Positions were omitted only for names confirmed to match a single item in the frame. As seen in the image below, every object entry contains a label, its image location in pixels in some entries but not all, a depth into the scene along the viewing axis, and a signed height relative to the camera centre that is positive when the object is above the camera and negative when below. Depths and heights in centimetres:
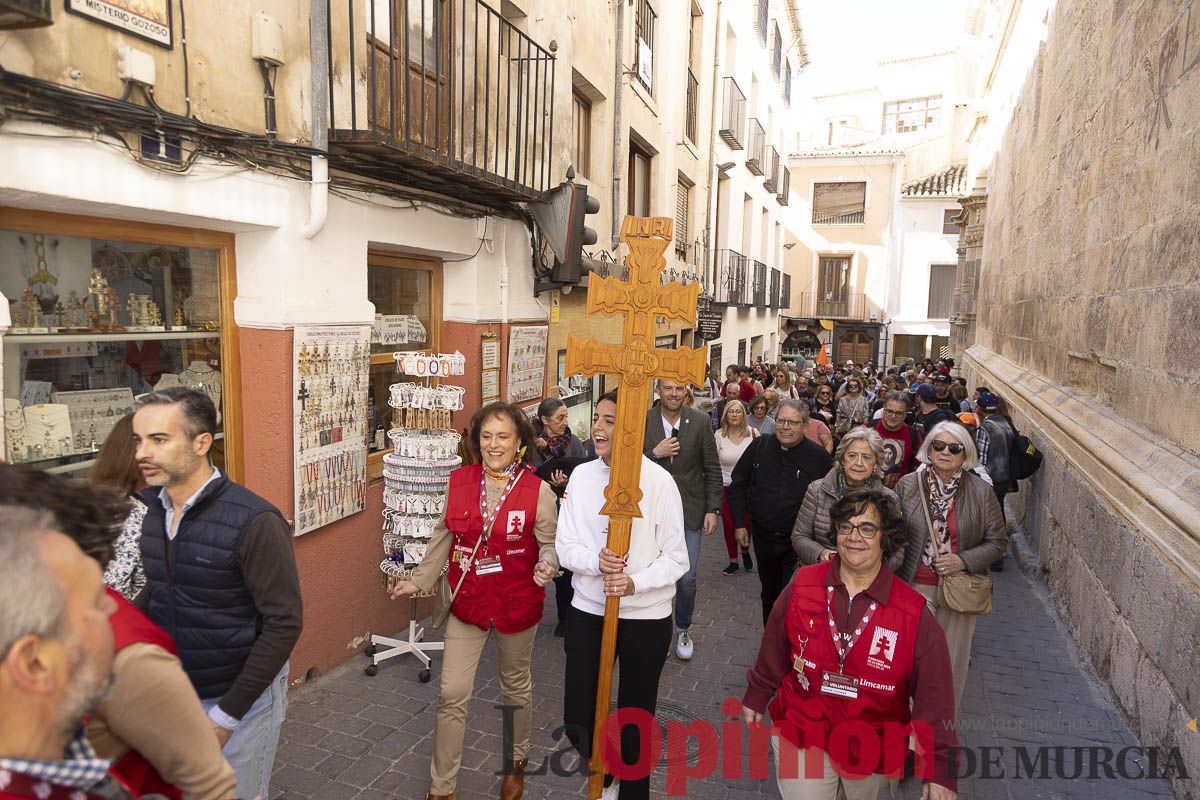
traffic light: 700 +93
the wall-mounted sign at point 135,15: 324 +128
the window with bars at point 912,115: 3941 +1116
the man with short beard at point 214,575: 256 -89
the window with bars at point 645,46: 1095 +404
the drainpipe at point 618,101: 979 +281
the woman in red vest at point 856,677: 271 -126
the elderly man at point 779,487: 513 -109
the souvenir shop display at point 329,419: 466 -67
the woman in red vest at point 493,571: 357 -119
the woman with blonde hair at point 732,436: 677 -100
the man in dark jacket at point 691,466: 554 -104
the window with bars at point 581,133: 930 +233
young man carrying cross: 344 -121
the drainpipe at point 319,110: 449 +119
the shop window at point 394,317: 581 -1
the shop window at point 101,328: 347 -10
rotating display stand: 498 -97
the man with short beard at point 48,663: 114 -56
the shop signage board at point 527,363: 740 -44
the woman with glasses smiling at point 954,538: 398 -109
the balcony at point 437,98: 470 +166
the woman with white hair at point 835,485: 418 -87
